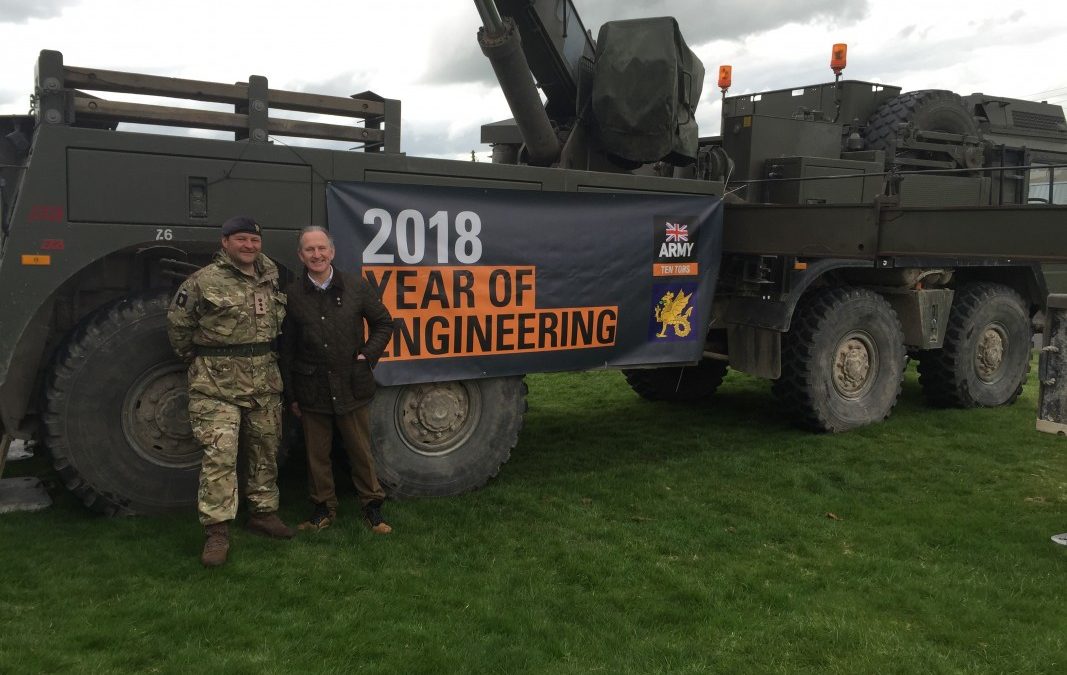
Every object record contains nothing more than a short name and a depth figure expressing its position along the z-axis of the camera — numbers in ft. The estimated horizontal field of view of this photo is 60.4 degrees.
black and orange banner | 18.58
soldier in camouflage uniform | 15.61
